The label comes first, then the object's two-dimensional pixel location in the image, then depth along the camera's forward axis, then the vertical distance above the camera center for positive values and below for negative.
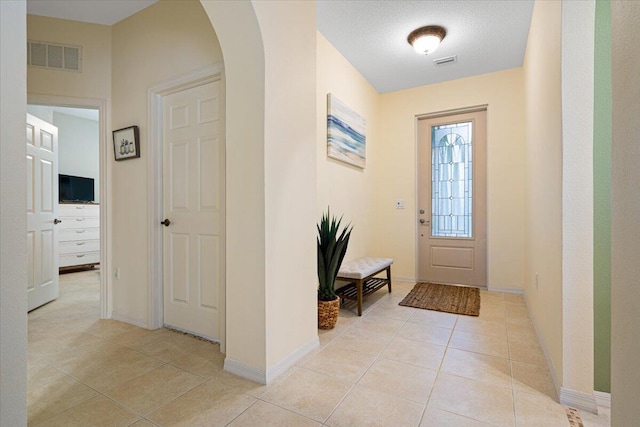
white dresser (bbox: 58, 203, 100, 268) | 4.92 -0.39
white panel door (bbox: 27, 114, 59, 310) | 3.02 -0.01
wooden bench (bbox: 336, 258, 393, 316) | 2.84 -0.63
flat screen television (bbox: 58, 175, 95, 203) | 5.30 +0.41
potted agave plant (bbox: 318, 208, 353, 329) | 2.55 -0.42
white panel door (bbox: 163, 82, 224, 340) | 2.26 +0.02
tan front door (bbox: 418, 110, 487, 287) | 3.90 +0.15
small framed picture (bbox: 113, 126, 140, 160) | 2.57 +0.59
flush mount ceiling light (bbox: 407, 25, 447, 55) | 2.87 +1.67
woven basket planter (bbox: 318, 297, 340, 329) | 2.46 -0.83
